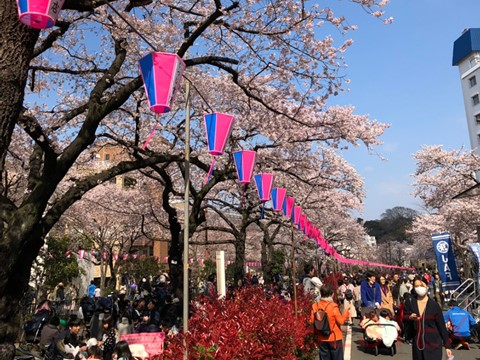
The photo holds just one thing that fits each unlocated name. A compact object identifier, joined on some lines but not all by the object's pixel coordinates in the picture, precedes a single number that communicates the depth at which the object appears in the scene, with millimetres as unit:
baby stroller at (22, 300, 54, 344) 10312
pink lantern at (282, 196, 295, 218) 12328
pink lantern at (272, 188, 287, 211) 11352
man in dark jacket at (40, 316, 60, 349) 8242
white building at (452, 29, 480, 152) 53281
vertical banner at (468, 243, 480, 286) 12289
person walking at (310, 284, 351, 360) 5836
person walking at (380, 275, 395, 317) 11484
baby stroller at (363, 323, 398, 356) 8797
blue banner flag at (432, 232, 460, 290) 15297
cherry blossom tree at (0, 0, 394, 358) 4027
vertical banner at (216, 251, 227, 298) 8959
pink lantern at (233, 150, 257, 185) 9078
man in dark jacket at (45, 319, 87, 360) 6812
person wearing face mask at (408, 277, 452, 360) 5500
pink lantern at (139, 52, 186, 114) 5316
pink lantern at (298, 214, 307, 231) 14625
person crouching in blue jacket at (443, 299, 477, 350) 9195
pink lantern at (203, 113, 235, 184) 6848
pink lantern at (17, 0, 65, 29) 3830
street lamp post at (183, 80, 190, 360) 4453
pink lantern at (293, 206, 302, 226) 13242
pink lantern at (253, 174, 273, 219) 10344
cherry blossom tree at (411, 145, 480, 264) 23594
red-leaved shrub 4234
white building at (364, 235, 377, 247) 95912
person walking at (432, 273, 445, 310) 17698
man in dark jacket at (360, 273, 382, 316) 11273
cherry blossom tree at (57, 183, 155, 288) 21950
